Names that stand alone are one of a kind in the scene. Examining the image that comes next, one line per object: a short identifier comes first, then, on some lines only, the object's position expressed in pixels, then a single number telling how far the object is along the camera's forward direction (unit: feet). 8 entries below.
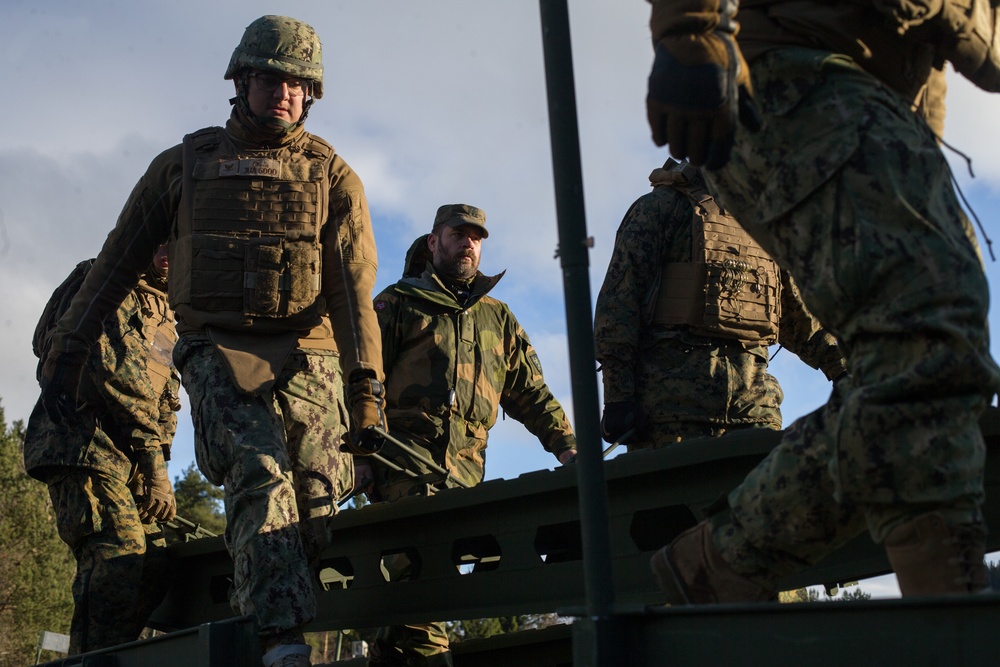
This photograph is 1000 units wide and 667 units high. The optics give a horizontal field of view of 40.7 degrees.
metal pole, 9.02
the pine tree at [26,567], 131.85
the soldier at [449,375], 23.66
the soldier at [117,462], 22.09
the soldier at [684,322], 21.25
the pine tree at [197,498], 183.11
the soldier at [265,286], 17.66
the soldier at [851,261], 9.09
